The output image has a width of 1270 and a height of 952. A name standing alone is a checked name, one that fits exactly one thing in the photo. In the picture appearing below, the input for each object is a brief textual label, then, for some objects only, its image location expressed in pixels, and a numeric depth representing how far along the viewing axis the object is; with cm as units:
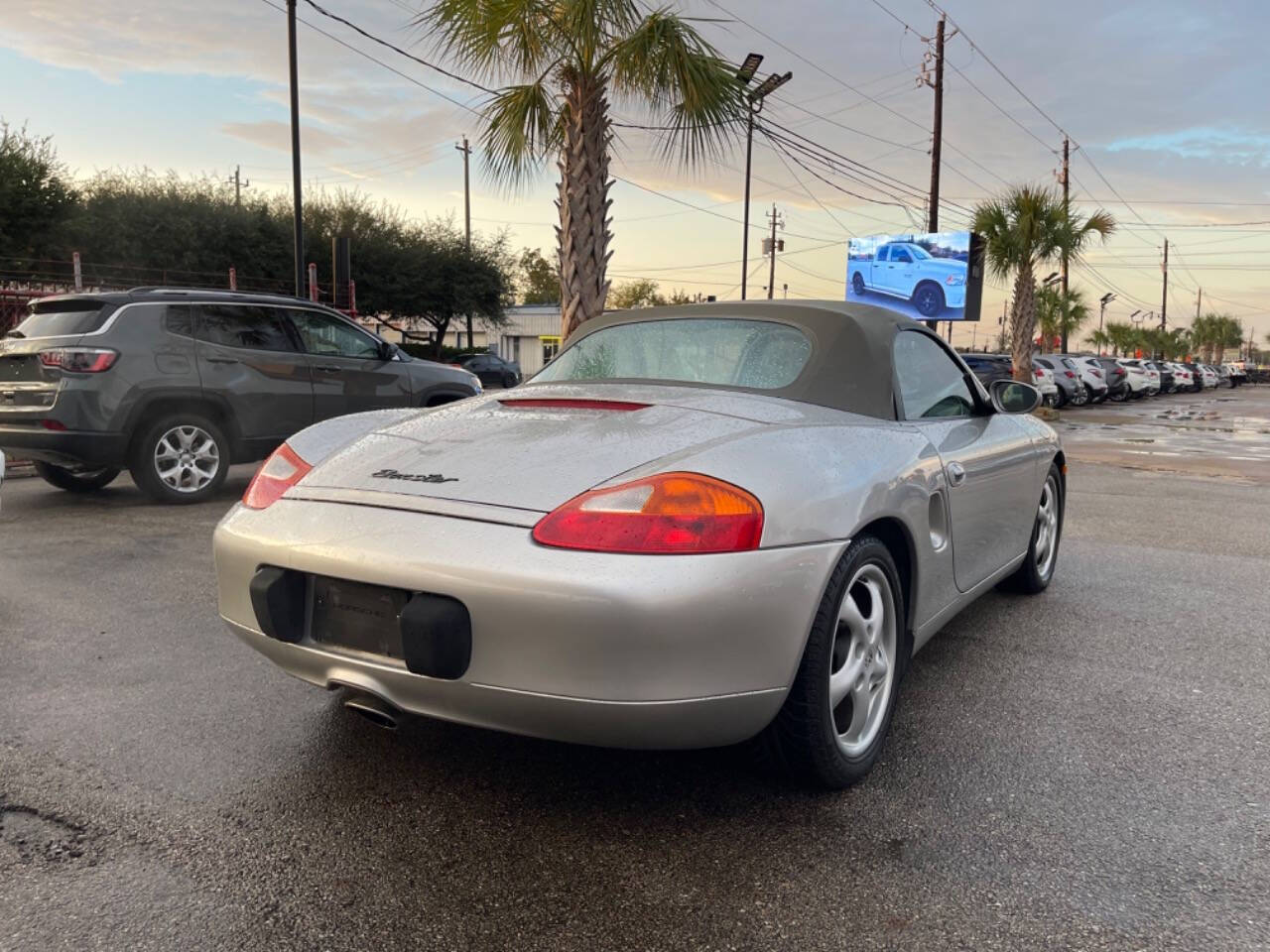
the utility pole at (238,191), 3582
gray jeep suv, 661
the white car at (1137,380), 3738
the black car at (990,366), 2581
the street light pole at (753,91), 944
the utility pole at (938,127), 2484
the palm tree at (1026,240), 2512
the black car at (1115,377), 3419
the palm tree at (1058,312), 4138
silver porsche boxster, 208
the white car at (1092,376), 3168
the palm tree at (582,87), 905
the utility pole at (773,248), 4958
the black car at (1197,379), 5209
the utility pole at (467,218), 4462
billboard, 2728
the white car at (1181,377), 4887
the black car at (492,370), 3484
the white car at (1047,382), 2716
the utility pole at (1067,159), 4141
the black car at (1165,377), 4500
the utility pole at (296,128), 1689
